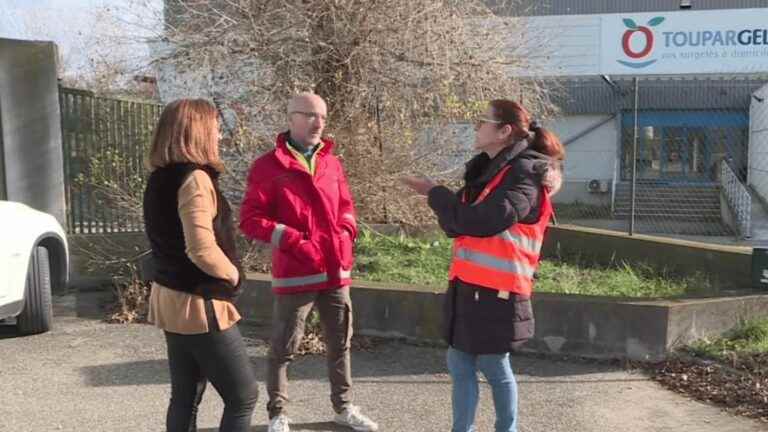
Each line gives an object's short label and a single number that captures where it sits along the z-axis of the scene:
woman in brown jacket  2.92
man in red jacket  3.82
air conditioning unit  22.23
